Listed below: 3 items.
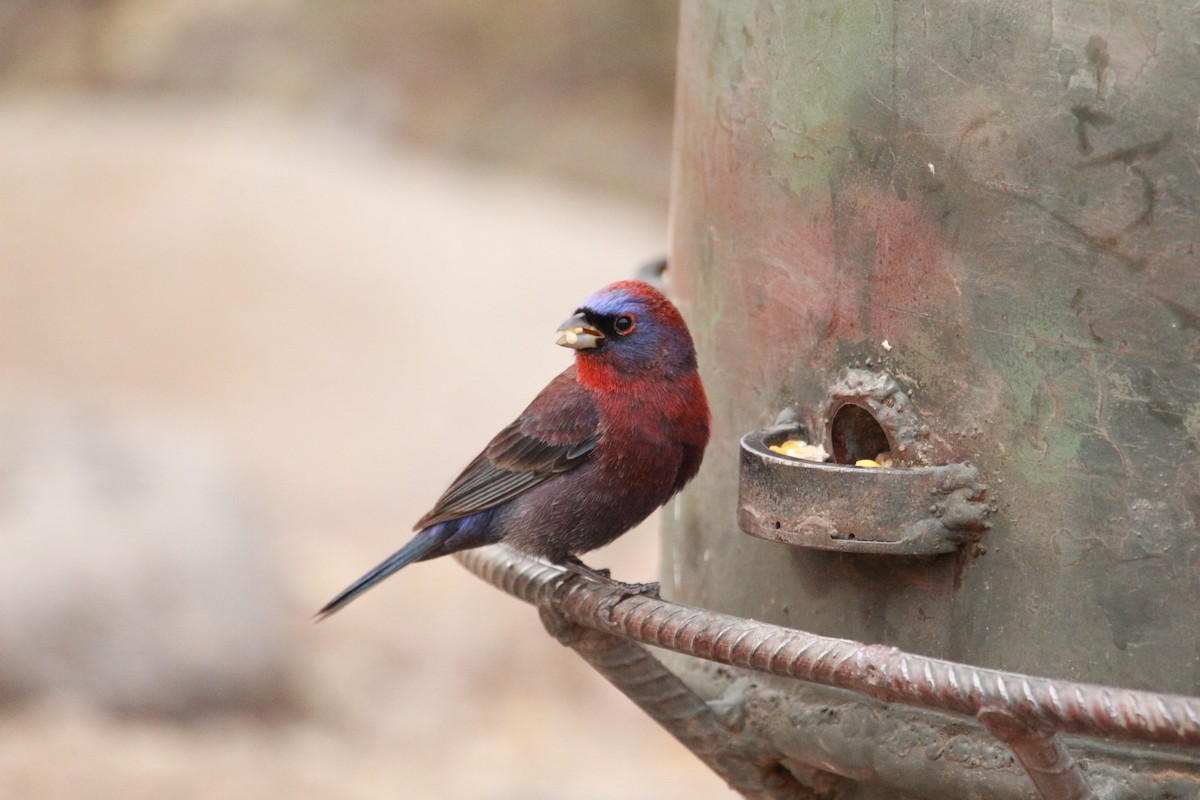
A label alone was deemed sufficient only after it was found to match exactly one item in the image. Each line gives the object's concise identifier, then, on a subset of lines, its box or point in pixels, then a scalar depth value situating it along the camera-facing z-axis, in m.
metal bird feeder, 5.28
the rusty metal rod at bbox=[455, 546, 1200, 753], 4.28
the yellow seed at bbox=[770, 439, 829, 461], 6.30
